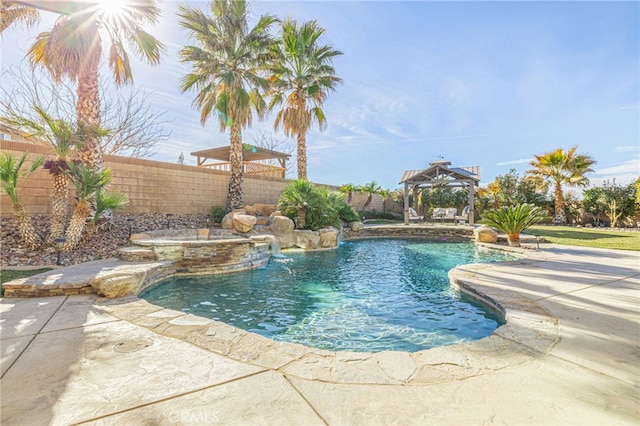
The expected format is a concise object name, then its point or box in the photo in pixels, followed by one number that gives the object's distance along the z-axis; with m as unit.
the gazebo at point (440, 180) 15.22
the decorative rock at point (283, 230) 10.23
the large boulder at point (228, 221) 9.94
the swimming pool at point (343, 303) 3.16
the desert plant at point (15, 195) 5.59
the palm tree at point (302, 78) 13.30
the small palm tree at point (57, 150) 5.93
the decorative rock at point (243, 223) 9.40
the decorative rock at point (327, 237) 10.64
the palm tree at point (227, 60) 10.52
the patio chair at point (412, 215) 18.21
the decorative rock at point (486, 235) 10.18
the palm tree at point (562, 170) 16.73
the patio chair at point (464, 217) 16.76
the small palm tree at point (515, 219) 8.87
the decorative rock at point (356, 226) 14.03
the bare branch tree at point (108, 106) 9.97
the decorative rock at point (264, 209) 12.36
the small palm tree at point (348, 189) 20.02
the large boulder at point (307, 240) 10.45
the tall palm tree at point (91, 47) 6.57
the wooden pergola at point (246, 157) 14.40
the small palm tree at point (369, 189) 21.78
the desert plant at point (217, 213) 11.15
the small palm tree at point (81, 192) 6.16
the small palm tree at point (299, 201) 11.02
